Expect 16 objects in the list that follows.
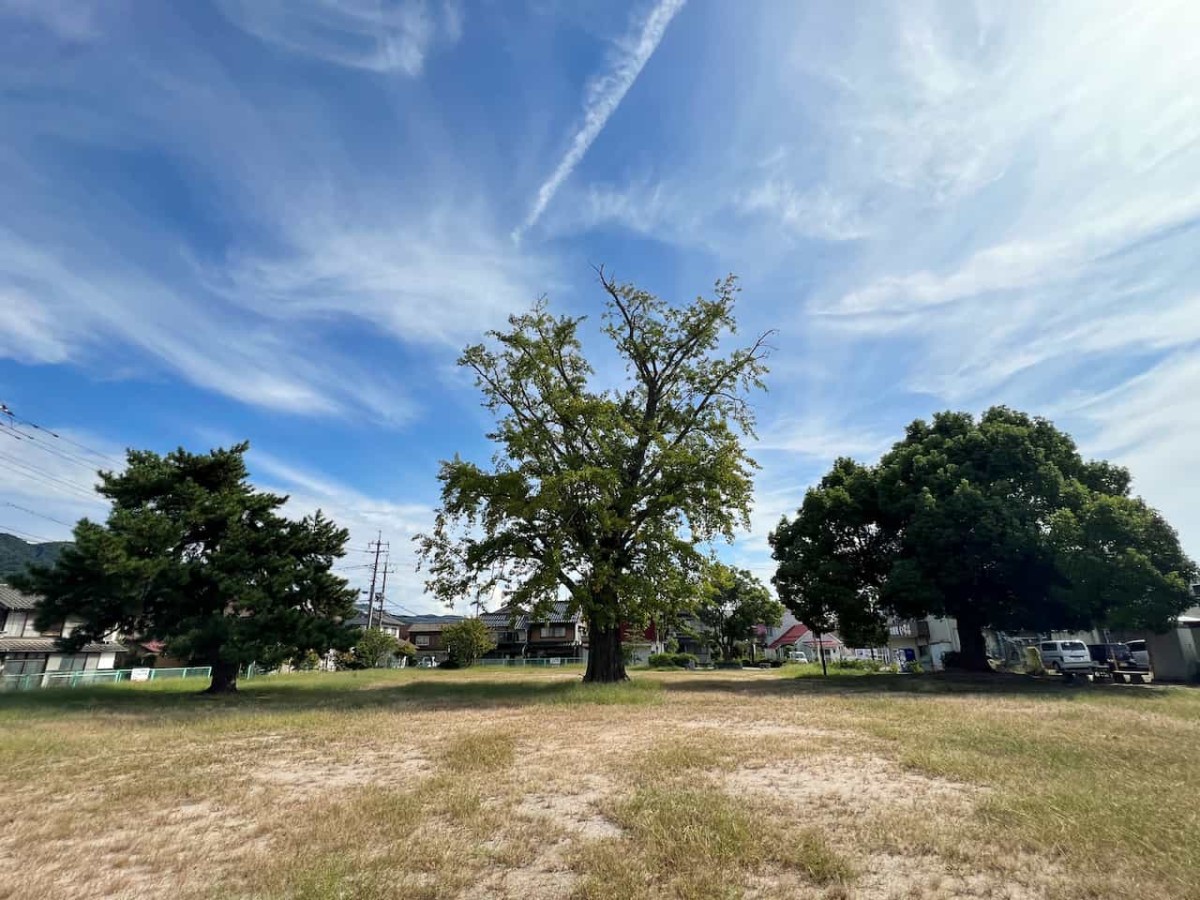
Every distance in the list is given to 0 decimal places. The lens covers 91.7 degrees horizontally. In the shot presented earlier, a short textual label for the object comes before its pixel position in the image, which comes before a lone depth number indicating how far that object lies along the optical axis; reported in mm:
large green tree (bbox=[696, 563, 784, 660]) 58375
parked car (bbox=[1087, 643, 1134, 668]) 32125
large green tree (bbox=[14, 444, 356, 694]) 18844
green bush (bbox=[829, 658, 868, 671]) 41125
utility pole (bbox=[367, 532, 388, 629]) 56862
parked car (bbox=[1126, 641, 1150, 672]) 31666
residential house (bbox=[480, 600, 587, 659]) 70062
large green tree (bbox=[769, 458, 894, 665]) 25891
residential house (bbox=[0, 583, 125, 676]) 33250
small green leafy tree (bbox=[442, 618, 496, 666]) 54819
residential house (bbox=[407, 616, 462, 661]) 72312
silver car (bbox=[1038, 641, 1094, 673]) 25047
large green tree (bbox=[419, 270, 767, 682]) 21516
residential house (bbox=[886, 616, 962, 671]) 41128
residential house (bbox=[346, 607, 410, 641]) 67125
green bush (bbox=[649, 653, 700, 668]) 55906
